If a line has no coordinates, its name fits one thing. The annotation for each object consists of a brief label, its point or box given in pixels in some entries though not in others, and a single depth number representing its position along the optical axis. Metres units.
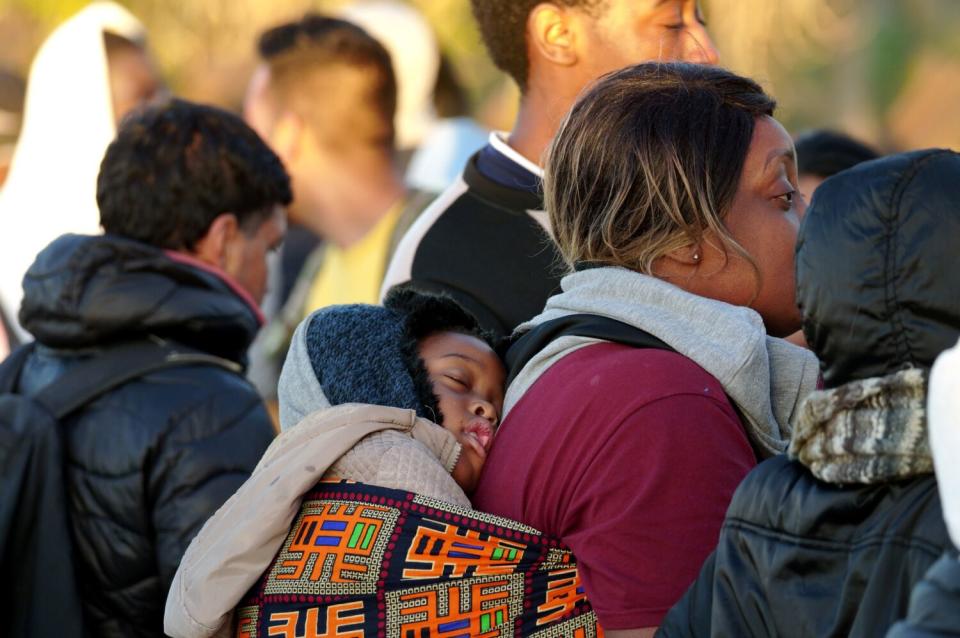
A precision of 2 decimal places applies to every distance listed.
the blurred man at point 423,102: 13.38
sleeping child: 4.39
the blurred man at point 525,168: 6.17
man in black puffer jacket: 6.73
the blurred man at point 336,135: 11.73
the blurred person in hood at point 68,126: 10.81
